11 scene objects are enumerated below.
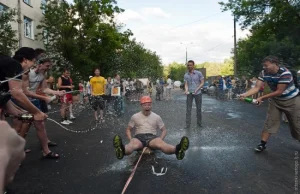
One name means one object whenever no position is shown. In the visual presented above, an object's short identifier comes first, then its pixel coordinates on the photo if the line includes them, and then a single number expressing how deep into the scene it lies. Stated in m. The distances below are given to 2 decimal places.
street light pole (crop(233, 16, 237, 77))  30.23
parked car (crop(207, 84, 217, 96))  30.09
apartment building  22.59
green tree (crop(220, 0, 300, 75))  25.86
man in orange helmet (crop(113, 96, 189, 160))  4.84
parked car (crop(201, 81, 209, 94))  35.09
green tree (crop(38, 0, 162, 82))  22.39
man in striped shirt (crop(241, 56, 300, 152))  5.82
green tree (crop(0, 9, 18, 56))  12.75
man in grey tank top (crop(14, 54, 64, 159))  5.49
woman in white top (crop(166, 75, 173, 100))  24.75
